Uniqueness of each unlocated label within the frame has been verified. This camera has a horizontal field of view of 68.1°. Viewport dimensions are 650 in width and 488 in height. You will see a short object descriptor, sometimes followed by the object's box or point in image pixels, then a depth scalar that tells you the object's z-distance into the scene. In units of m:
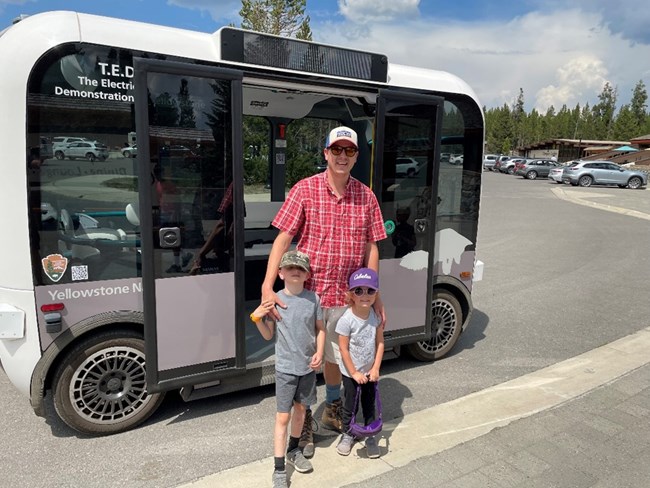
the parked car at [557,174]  31.42
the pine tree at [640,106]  77.79
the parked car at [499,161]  47.59
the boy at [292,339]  2.70
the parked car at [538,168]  38.06
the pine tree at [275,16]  18.55
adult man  2.85
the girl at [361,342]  2.83
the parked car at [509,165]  44.24
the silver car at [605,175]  28.53
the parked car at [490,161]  51.15
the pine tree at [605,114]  78.88
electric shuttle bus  2.78
